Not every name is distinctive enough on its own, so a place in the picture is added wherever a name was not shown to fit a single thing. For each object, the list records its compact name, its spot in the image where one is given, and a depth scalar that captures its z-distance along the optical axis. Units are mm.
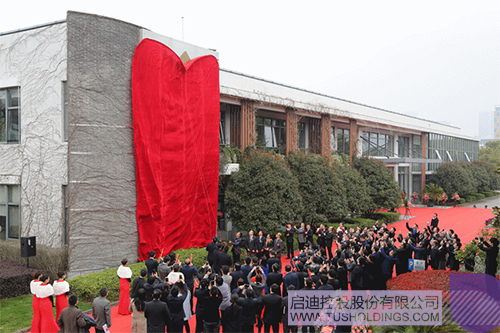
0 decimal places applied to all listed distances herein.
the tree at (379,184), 27922
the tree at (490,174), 49156
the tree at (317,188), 21062
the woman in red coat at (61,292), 8969
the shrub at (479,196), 46156
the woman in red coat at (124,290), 10477
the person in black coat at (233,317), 8086
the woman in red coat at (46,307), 8719
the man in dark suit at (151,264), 10886
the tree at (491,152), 81744
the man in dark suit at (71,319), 7370
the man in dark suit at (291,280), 9719
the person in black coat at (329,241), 17281
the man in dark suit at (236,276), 9992
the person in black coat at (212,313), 8266
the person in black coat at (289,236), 17312
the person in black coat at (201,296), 8297
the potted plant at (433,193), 39594
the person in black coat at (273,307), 8375
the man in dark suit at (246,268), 10039
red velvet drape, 14891
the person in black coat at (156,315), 7617
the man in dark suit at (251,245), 14938
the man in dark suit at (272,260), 11109
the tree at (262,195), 17719
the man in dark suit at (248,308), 8172
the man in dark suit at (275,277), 9656
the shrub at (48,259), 13242
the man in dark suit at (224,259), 12078
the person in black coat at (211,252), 13155
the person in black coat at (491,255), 11703
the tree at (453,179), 40844
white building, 13492
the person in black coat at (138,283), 9514
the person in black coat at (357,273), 10797
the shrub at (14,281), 11984
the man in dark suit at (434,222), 18516
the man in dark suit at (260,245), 14867
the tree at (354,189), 24172
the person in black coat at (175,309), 8094
